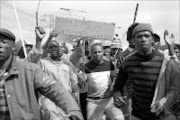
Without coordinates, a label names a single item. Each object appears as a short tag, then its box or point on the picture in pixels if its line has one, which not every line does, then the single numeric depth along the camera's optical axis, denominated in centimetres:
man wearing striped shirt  363
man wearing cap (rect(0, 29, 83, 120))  270
